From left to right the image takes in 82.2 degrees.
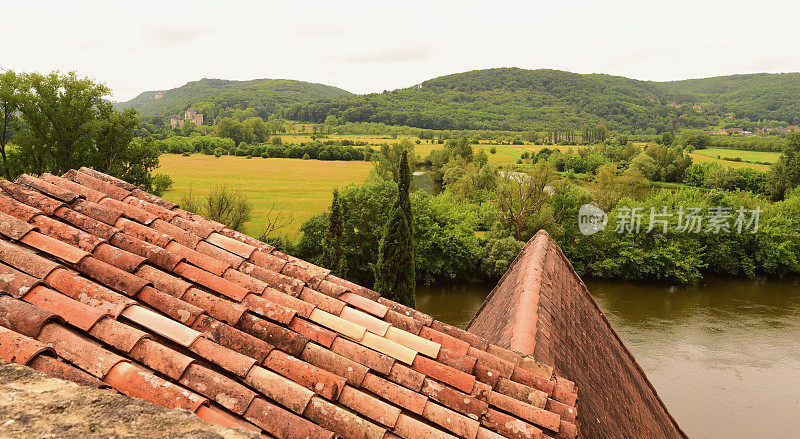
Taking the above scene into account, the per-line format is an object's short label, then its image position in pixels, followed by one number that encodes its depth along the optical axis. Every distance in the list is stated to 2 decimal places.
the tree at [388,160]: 52.25
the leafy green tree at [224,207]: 30.52
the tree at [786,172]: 49.16
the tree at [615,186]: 40.19
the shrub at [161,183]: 31.99
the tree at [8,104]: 26.41
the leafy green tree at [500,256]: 31.05
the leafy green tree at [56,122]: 27.34
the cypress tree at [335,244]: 25.19
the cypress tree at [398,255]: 21.62
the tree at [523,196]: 35.28
